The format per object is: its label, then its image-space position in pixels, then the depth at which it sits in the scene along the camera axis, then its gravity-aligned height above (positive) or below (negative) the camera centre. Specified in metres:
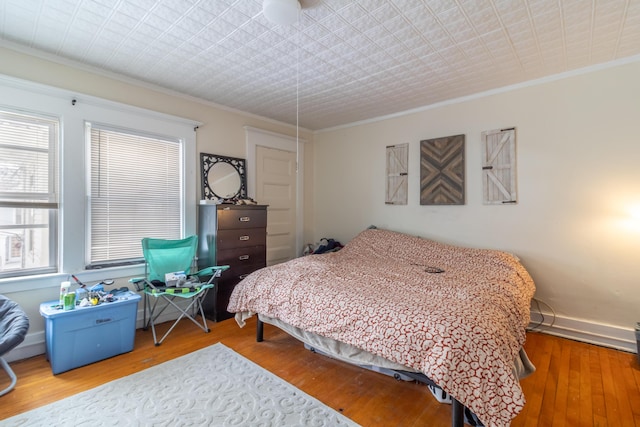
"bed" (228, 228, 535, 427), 1.39 -0.62
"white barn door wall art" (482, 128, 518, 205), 3.07 +0.50
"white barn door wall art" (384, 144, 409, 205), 3.85 +0.52
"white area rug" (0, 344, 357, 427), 1.68 -1.17
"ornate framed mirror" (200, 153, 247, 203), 3.51 +0.46
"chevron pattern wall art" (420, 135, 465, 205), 3.41 +0.51
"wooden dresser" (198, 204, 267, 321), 3.19 -0.33
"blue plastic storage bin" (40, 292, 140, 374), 2.16 -0.91
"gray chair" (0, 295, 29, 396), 1.80 -0.73
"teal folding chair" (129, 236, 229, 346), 2.73 -0.60
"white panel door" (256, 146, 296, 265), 4.13 +0.26
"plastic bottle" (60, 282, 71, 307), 2.24 -0.58
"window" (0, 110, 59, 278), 2.36 +0.19
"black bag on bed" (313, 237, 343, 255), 4.12 -0.47
